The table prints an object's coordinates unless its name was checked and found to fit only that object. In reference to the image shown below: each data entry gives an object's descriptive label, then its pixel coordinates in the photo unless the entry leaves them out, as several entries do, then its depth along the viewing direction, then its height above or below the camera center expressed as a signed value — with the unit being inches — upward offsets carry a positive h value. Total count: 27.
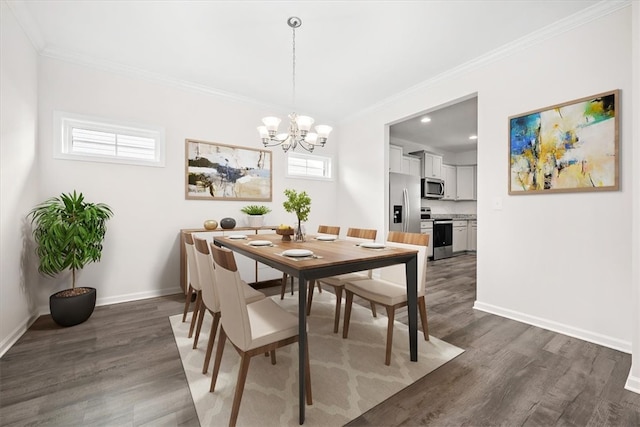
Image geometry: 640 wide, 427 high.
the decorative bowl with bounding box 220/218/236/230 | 143.1 -6.4
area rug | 56.3 -42.6
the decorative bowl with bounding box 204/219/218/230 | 137.6 -7.2
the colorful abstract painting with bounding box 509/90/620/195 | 85.0 +23.3
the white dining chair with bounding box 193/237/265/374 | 66.0 -20.1
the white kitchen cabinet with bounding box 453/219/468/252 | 256.2 -22.4
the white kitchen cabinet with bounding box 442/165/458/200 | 262.9 +31.5
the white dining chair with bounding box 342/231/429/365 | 76.5 -24.1
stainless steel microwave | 234.8 +22.0
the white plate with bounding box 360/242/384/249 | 85.0 -11.0
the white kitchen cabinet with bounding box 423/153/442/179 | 238.1 +43.0
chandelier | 95.5 +31.3
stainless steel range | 230.7 -22.8
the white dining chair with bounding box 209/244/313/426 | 50.2 -24.0
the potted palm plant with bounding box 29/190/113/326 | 95.0 -12.6
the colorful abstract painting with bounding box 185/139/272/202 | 144.2 +22.7
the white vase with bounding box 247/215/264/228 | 153.0 -5.6
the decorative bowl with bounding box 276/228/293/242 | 99.3 -8.1
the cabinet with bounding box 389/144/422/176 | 215.6 +42.2
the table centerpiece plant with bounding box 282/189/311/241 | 93.9 +2.6
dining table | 55.5 -11.8
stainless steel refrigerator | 189.8 +7.0
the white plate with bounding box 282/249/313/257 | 68.0 -10.7
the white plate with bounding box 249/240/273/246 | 88.8 -10.7
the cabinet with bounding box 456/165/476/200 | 269.9 +30.8
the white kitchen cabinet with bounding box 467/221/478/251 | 263.4 -24.4
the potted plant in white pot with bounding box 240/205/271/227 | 153.2 -1.6
